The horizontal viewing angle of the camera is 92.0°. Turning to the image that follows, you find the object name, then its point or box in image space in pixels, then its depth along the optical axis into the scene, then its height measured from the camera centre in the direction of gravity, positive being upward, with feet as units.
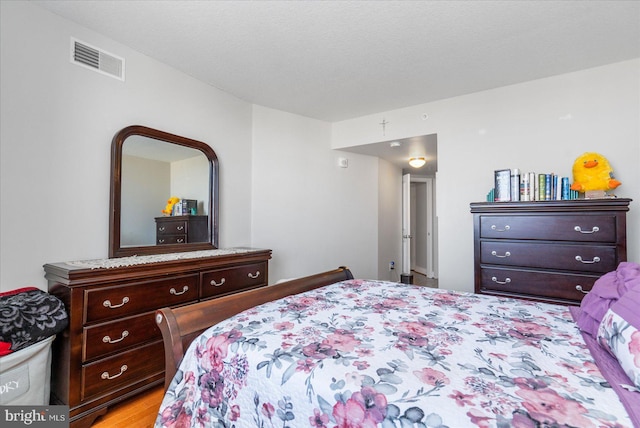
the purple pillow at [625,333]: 2.74 -1.12
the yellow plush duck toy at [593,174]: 7.80 +1.22
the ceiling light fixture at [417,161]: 14.43 +2.83
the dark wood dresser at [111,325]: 5.62 -2.03
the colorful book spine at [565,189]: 8.10 +0.86
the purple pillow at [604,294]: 3.88 -0.97
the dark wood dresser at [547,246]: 6.75 -0.57
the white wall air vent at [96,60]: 6.79 +3.72
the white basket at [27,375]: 4.86 -2.55
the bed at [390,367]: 2.41 -1.41
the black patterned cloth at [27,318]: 4.83 -1.60
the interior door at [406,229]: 15.31 -0.39
